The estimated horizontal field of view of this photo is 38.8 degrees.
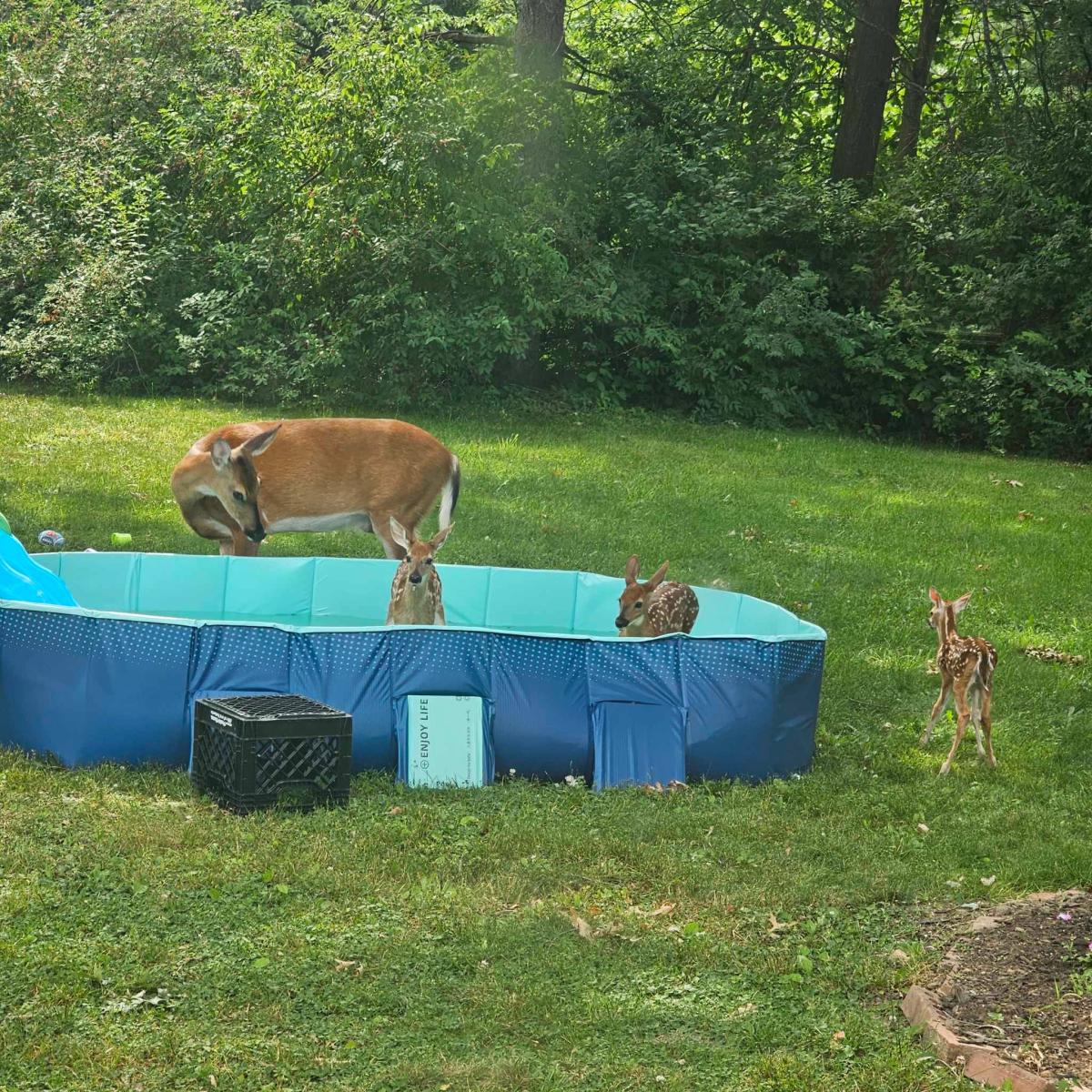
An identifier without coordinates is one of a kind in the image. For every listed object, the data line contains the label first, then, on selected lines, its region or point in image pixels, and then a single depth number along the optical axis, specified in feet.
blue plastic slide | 25.86
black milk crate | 21.42
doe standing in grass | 32.40
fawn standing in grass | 25.67
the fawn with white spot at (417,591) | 29.27
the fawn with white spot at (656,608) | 29.63
